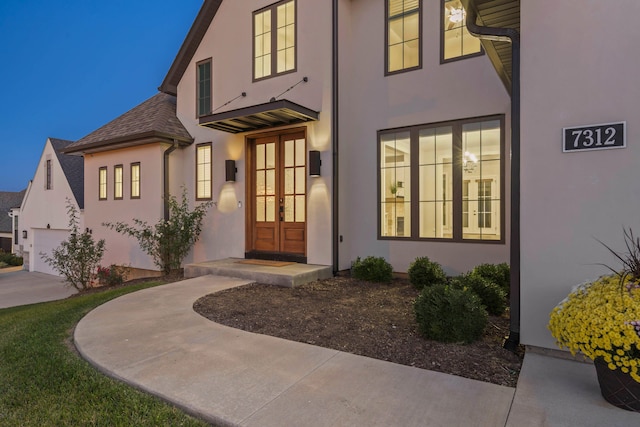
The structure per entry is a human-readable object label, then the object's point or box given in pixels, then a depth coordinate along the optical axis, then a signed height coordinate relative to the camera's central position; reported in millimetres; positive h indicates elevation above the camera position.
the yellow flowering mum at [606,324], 2189 -689
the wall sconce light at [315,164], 7215 +968
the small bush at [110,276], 9047 -1555
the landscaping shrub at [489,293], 4574 -983
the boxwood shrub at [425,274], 6030 -983
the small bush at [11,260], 23547 -2957
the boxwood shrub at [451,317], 3516 -993
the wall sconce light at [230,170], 8500 +1000
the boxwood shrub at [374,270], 6703 -1028
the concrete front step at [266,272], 6254 -1054
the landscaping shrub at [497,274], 5250 -858
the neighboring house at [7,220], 27306 -513
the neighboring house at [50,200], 15234 +569
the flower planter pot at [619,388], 2266 -1088
